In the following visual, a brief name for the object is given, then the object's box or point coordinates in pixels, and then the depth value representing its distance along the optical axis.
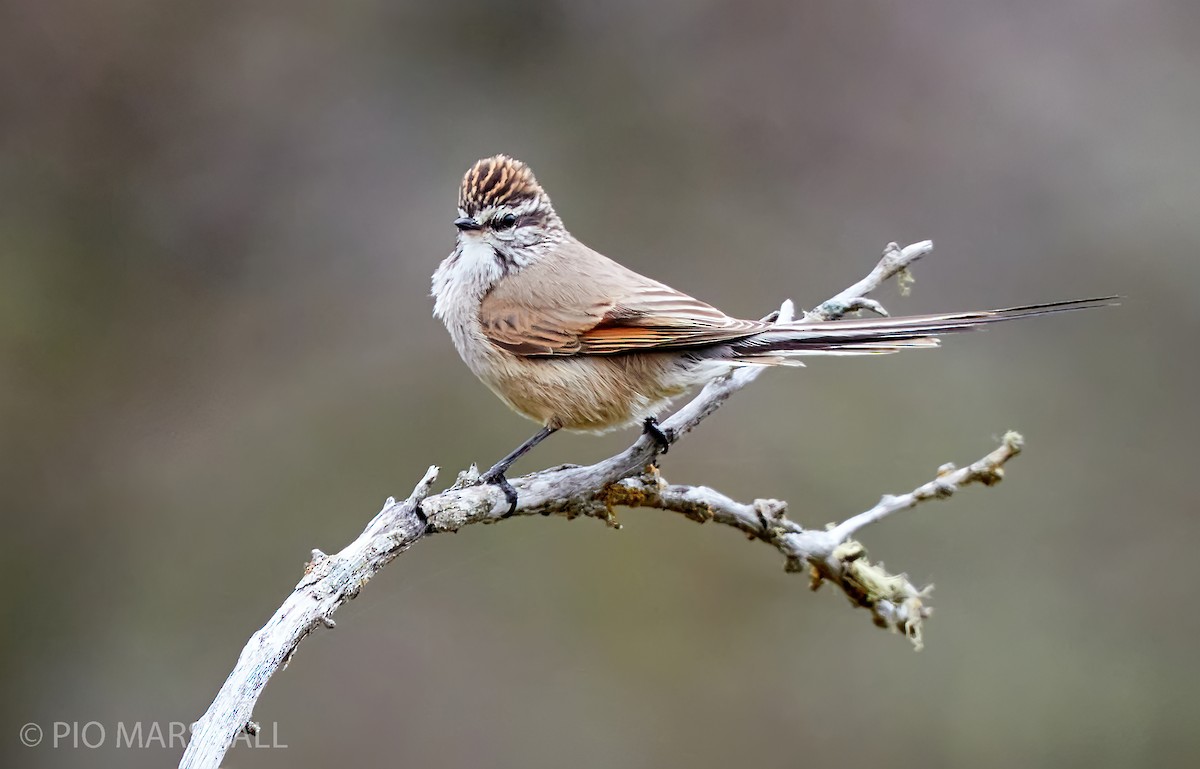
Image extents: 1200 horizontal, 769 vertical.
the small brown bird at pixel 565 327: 8.47
